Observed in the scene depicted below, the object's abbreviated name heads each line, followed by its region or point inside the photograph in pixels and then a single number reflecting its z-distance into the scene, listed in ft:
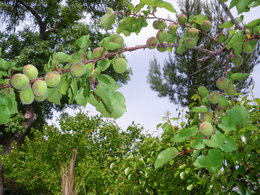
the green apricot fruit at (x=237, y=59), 4.73
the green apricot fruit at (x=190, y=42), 4.51
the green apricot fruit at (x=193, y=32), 4.74
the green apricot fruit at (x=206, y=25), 4.87
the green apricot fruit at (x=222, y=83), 4.28
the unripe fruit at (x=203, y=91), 4.61
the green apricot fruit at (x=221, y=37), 5.11
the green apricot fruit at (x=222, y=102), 4.25
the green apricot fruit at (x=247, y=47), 4.35
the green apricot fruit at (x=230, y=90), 4.38
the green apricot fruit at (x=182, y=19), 4.89
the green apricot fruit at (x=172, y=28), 4.73
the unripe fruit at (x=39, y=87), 3.22
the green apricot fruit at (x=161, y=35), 4.48
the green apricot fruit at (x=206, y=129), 3.57
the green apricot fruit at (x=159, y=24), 4.62
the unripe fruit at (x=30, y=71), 3.29
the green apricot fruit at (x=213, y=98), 4.16
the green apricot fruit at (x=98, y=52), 3.49
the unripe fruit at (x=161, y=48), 4.41
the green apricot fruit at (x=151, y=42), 4.22
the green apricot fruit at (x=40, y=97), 3.49
